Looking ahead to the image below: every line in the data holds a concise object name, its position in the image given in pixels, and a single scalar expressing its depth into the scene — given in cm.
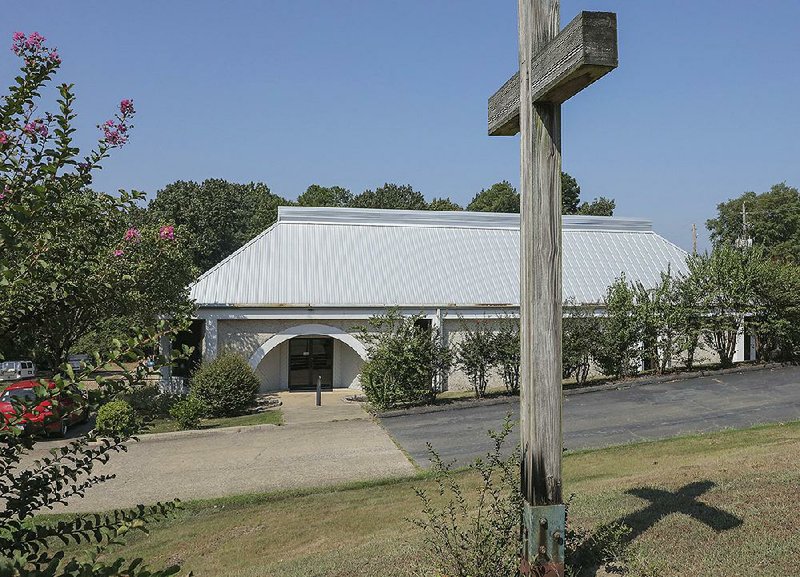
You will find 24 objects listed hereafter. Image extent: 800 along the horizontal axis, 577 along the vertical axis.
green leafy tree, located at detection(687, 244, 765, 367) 1842
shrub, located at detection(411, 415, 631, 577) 376
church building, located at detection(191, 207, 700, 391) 1977
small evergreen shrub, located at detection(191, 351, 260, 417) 1627
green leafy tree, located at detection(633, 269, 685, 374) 1834
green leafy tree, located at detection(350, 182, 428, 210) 5734
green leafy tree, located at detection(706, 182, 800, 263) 5662
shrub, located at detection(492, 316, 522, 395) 1720
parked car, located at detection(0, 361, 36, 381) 2928
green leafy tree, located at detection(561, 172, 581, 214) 6850
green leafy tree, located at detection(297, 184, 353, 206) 5934
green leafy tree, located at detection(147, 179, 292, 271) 4447
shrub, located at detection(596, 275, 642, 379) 1831
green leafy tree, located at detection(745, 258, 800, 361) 1825
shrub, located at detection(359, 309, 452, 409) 1620
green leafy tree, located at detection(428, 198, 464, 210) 5669
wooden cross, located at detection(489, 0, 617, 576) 360
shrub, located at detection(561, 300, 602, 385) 1778
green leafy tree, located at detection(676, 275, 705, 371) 1831
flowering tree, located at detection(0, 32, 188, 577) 201
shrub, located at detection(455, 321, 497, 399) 1714
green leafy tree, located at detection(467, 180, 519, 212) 6206
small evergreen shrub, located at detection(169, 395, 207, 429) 1467
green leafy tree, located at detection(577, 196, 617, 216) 6900
